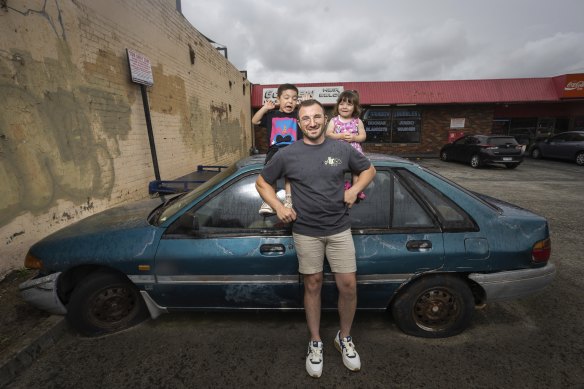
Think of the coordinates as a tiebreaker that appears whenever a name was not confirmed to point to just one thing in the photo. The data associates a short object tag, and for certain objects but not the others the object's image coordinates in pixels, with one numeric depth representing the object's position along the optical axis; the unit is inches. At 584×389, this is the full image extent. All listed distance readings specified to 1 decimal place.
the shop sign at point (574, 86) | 578.9
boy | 119.4
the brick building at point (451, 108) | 603.8
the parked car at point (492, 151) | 466.6
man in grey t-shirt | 73.9
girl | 114.0
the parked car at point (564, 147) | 511.8
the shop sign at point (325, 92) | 621.3
